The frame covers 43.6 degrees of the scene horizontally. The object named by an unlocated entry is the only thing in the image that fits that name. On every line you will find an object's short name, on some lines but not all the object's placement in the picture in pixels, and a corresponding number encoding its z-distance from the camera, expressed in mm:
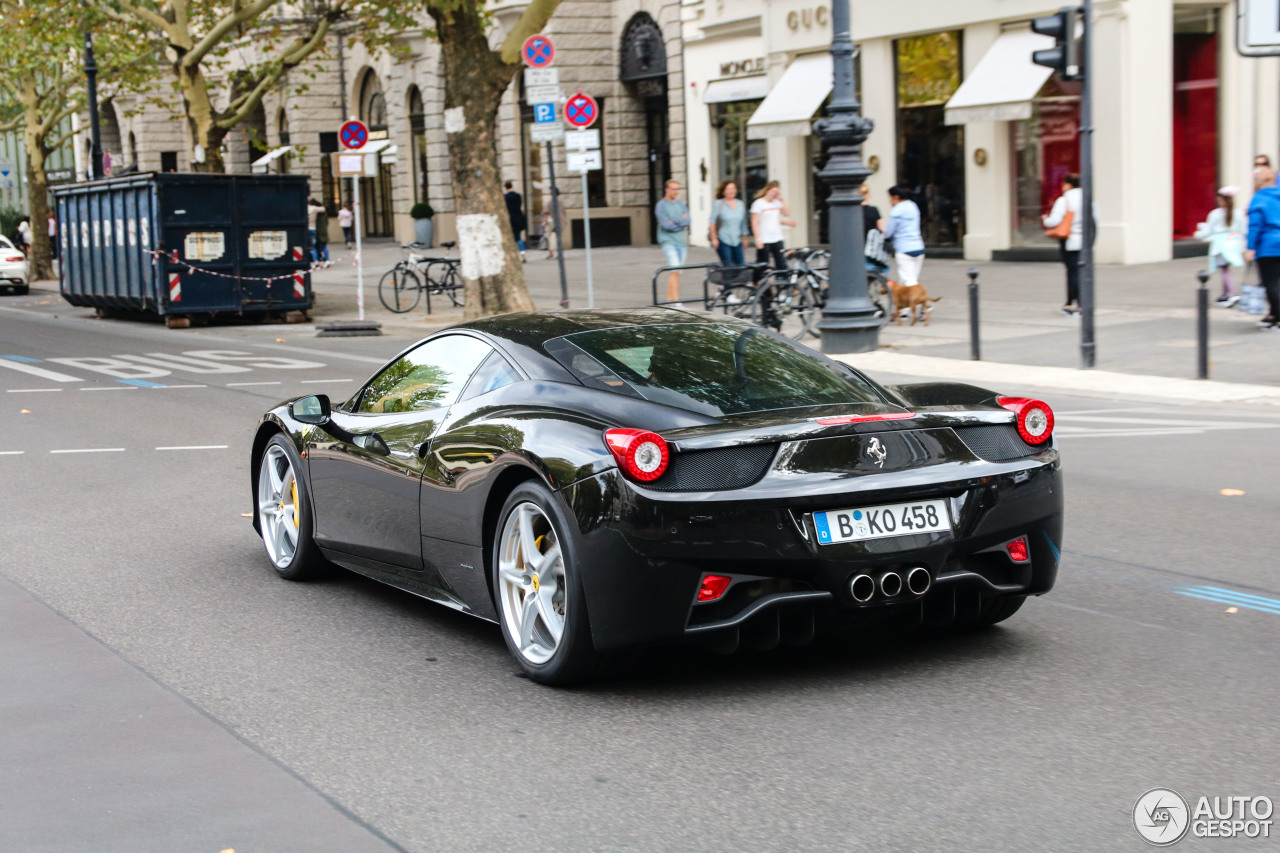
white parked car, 39138
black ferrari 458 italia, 4879
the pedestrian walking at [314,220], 39969
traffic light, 14469
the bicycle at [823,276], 19766
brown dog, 19812
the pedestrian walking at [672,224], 24078
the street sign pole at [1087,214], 14828
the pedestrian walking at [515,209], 37359
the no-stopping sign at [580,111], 22156
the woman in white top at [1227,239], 18953
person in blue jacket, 16438
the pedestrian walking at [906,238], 20031
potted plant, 44875
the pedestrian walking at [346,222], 48375
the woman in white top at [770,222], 22641
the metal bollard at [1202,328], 13812
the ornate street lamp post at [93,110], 35656
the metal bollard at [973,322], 15910
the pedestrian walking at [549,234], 38359
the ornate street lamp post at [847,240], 17266
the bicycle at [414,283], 26062
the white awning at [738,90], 34219
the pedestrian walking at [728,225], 23172
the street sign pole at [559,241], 23422
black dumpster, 25109
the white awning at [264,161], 43650
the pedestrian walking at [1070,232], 19219
